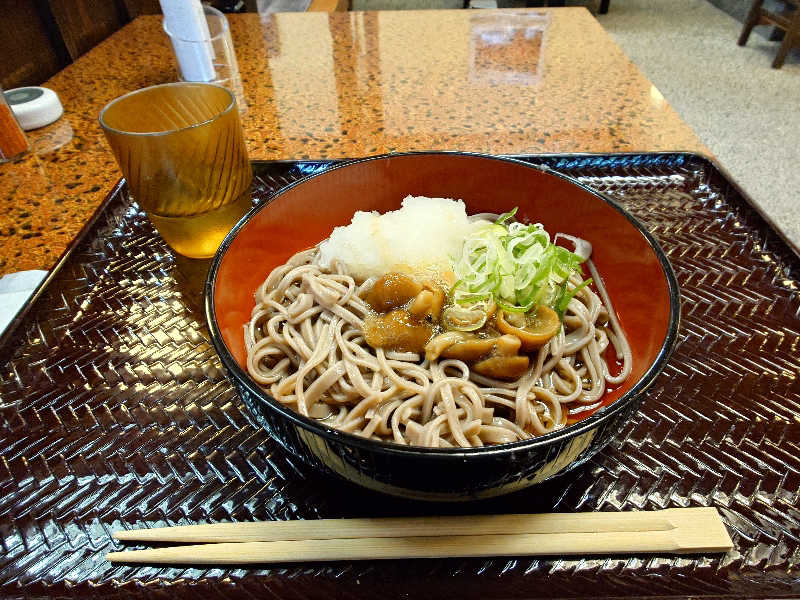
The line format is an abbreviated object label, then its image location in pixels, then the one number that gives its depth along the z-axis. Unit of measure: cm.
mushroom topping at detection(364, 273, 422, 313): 27
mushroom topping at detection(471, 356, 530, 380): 25
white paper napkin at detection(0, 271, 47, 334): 31
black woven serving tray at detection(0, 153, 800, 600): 21
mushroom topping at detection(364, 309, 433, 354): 27
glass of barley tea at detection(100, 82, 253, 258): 29
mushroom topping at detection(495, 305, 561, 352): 26
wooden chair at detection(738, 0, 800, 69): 118
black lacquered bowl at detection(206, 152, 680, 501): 19
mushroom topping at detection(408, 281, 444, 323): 26
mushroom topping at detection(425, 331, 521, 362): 25
